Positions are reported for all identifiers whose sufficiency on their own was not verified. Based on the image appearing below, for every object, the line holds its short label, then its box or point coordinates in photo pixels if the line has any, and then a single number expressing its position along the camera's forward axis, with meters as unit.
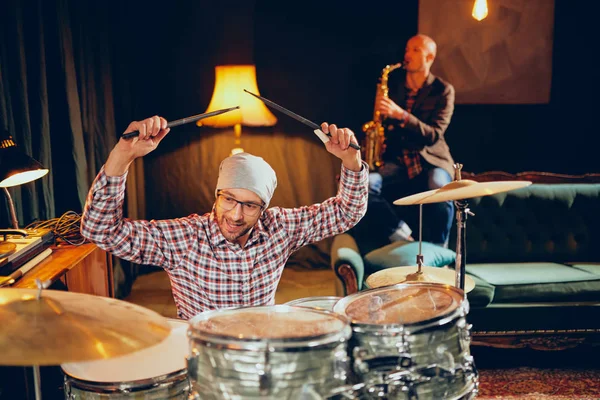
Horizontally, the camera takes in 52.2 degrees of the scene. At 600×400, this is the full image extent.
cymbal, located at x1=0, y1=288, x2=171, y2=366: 1.16
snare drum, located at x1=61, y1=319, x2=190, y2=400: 1.57
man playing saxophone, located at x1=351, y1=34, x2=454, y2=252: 3.93
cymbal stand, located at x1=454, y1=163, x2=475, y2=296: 2.28
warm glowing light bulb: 3.79
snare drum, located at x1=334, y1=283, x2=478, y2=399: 1.49
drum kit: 1.23
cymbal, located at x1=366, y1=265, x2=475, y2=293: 2.26
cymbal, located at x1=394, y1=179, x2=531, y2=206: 2.05
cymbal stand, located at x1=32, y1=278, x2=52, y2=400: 1.47
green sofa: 3.25
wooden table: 2.36
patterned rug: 2.91
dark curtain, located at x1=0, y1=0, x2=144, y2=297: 2.89
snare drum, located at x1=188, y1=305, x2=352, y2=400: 1.32
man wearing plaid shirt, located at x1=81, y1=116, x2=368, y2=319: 2.04
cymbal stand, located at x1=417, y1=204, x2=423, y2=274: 2.22
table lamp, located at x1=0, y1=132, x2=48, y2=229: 2.31
